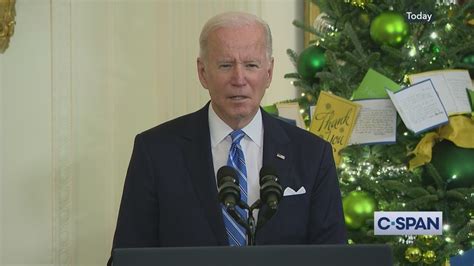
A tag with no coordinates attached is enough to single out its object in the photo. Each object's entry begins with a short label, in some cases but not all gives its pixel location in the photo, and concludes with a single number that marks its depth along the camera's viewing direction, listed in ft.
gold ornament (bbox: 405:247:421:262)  20.27
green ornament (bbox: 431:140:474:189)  20.53
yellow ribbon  20.66
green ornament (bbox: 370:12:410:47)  21.38
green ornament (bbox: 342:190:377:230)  20.85
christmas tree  20.57
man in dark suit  13.33
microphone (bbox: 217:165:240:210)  10.93
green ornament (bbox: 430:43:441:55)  21.69
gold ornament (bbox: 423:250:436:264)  20.25
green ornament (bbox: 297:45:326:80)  23.09
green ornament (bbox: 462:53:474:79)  21.48
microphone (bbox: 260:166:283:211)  10.91
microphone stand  11.00
